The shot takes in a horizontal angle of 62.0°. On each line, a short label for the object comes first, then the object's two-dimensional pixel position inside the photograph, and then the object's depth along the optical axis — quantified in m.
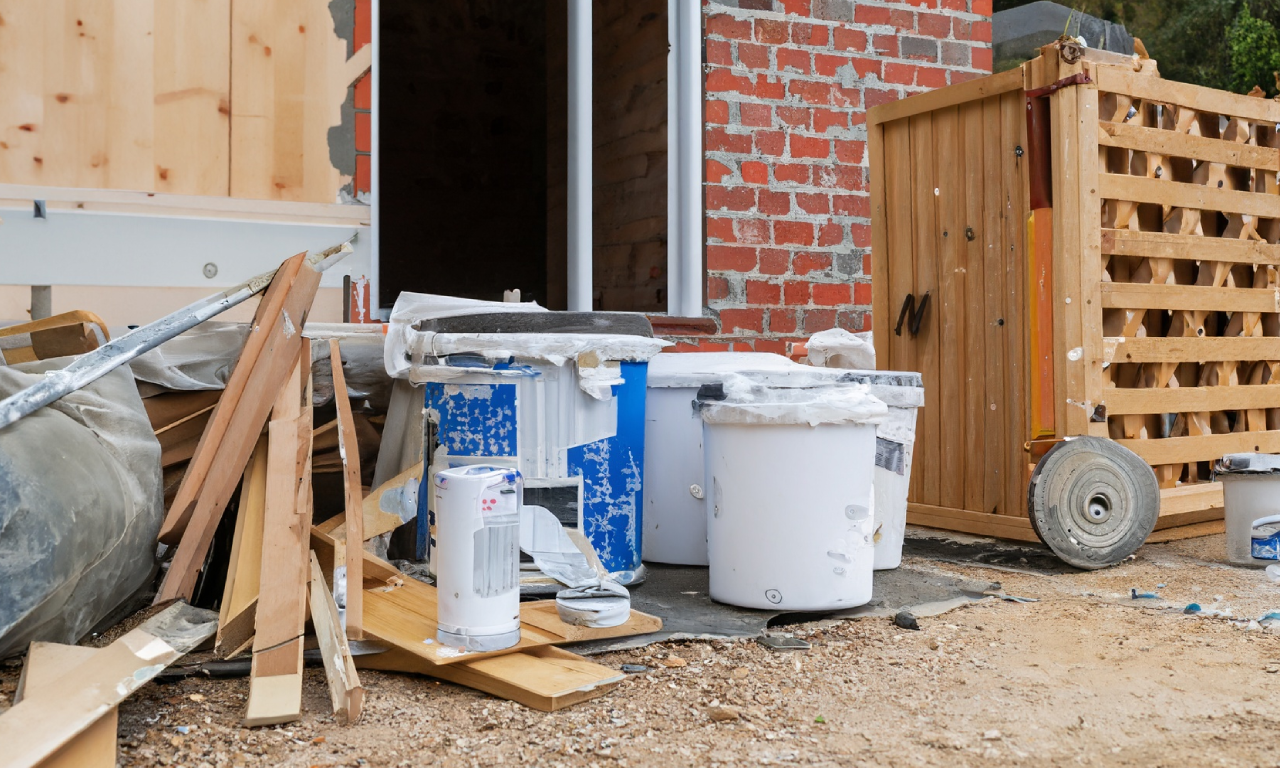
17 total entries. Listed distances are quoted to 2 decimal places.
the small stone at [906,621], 2.80
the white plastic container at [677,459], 3.49
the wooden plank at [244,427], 2.58
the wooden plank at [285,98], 3.79
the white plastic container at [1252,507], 3.51
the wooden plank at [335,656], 2.03
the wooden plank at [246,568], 2.38
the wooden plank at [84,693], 1.69
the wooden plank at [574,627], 2.55
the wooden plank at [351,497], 2.39
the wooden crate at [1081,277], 3.81
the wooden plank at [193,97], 3.68
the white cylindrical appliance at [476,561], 2.32
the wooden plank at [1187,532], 4.14
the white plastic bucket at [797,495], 2.83
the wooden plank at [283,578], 2.06
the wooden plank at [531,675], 2.15
